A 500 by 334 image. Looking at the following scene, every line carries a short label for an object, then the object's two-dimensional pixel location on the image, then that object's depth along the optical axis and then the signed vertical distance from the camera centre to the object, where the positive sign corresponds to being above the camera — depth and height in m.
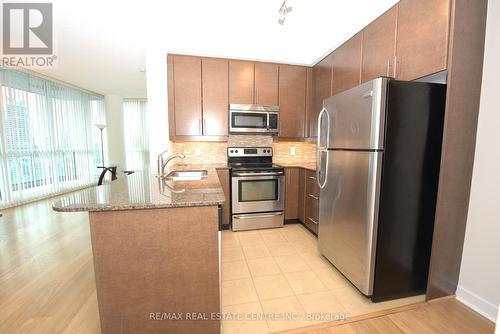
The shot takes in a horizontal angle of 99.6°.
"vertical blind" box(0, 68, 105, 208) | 3.81 +0.15
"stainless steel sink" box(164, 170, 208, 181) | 2.39 -0.33
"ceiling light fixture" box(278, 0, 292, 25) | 1.51 +0.98
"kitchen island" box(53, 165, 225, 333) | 1.13 -0.64
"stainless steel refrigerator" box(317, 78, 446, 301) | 1.53 -0.26
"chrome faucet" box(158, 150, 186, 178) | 1.87 -0.17
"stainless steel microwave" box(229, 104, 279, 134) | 3.11 +0.41
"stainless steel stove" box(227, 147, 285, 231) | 3.00 -0.74
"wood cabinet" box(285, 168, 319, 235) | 2.82 -0.73
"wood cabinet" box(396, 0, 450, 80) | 1.48 +0.83
